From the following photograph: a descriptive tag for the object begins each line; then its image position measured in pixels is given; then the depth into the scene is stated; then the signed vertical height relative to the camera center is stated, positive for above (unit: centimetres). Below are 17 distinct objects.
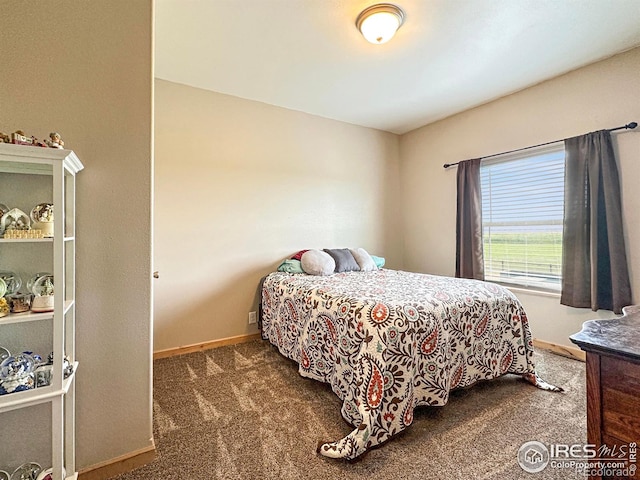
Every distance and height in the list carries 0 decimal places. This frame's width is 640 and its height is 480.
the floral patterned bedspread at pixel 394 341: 150 -63
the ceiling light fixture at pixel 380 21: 183 +144
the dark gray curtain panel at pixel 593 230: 230 +8
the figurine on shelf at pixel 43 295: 103 -18
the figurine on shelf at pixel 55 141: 106 +39
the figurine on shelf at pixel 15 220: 102 +9
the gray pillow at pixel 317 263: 287 -21
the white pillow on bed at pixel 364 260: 321 -21
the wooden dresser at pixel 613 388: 72 -39
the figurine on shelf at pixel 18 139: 97 +37
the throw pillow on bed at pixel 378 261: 347 -24
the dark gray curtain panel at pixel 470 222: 324 +21
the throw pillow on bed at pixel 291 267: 297 -25
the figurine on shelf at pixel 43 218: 107 +10
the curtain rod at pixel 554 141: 227 +92
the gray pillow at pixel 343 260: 309 -20
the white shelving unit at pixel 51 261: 98 -6
